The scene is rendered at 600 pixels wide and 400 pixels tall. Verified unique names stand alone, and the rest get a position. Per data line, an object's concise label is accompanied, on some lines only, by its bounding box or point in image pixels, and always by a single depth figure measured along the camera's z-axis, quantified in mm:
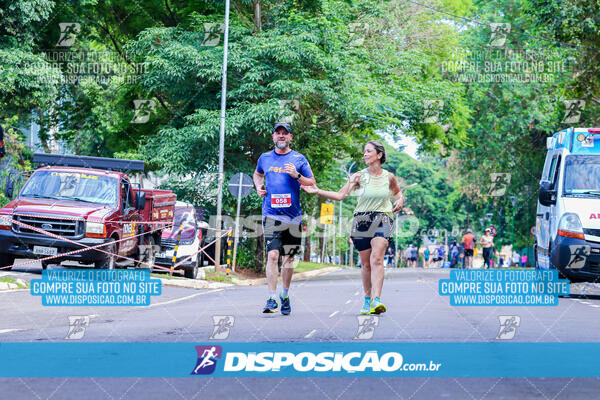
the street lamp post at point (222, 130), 24062
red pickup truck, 16891
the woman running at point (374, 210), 8797
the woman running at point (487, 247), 31812
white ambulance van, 15797
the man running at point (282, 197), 8875
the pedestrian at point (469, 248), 31875
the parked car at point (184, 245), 22453
